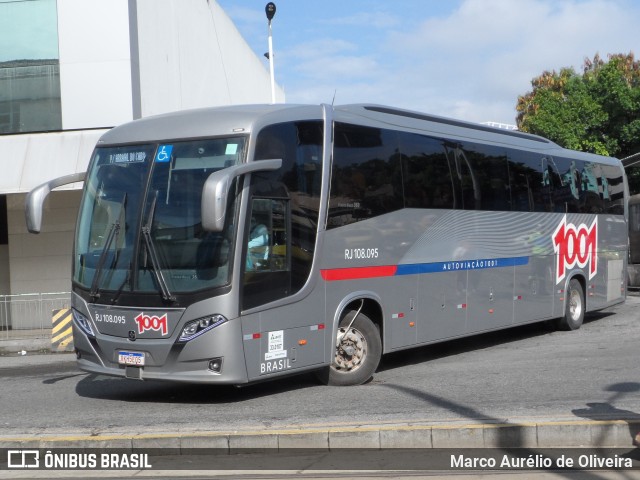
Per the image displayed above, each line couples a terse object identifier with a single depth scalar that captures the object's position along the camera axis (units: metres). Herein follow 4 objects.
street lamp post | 24.47
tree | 36.06
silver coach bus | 9.61
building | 21.64
